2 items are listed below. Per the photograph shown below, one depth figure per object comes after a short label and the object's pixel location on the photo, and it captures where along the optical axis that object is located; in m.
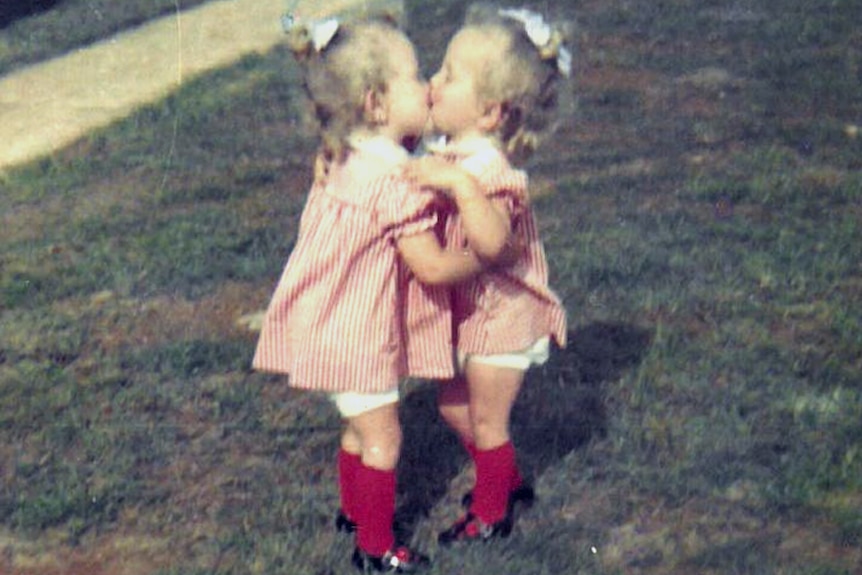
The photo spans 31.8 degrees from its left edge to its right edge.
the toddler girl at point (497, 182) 3.39
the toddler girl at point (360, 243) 3.33
